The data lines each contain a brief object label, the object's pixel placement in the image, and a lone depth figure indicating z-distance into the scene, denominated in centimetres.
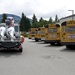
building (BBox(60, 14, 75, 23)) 2385
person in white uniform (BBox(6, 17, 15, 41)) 663
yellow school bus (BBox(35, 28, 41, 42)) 1336
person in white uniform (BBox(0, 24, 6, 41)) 659
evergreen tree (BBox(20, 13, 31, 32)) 4809
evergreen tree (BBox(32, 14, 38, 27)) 5084
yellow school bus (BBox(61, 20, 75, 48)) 758
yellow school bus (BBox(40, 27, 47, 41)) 1216
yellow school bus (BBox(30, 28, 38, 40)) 1535
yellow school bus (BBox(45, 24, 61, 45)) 971
